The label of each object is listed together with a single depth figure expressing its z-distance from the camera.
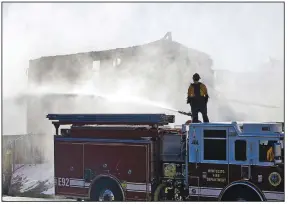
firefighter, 19.37
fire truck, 17.12
